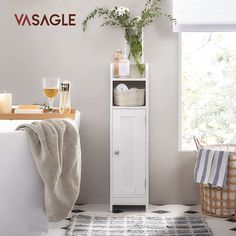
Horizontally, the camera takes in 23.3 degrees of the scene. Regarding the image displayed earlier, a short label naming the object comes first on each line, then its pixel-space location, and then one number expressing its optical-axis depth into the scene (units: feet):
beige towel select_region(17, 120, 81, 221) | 9.96
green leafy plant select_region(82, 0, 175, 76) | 15.58
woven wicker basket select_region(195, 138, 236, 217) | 14.43
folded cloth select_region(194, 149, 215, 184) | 14.46
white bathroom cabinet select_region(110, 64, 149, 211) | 15.20
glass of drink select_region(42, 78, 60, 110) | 13.17
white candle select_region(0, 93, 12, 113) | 13.19
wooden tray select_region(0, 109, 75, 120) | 12.59
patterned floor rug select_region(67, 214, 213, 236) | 12.94
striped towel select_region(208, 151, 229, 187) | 14.20
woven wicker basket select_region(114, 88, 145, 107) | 15.21
